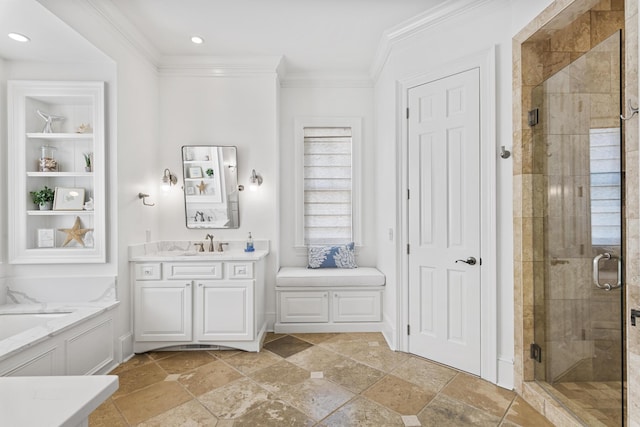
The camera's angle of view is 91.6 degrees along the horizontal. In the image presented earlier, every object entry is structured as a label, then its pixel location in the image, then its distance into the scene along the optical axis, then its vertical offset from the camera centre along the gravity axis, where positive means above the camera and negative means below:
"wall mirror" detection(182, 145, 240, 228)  3.51 +0.33
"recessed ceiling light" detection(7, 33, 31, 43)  2.37 +1.37
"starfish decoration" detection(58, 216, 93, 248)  2.82 -0.17
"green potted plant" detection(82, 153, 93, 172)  2.84 +0.48
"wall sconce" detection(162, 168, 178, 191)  3.36 +0.37
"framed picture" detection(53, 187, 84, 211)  2.79 +0.13
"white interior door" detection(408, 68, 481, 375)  2.48 -0.08
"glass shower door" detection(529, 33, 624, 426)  1.78 -0.17
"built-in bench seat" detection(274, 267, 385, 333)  3.43 -1.02
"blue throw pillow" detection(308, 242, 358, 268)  3.79 -0.55
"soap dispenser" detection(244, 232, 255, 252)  3.42 -0.37
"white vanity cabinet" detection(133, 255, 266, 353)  2.91 -0.88
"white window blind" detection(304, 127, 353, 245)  3.94 +0.34
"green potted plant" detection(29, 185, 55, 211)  2.78 +0.14
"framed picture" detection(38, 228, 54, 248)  2.80 -0.22
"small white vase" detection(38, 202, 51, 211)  2.78 +0.07
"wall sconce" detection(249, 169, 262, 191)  3.49 +0.36
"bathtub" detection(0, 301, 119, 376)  1.87 -0.86
